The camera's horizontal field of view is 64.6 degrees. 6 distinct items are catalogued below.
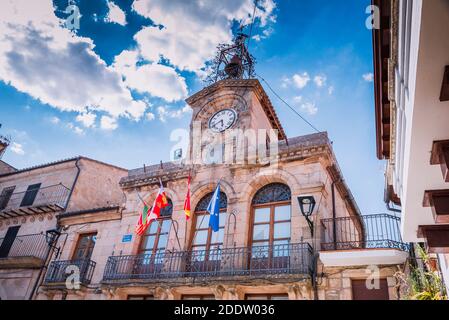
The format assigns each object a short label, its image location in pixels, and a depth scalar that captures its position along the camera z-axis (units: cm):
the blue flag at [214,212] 990
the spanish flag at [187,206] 1089
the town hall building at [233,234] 885
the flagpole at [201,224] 1164
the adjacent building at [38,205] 1410
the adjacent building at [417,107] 254
